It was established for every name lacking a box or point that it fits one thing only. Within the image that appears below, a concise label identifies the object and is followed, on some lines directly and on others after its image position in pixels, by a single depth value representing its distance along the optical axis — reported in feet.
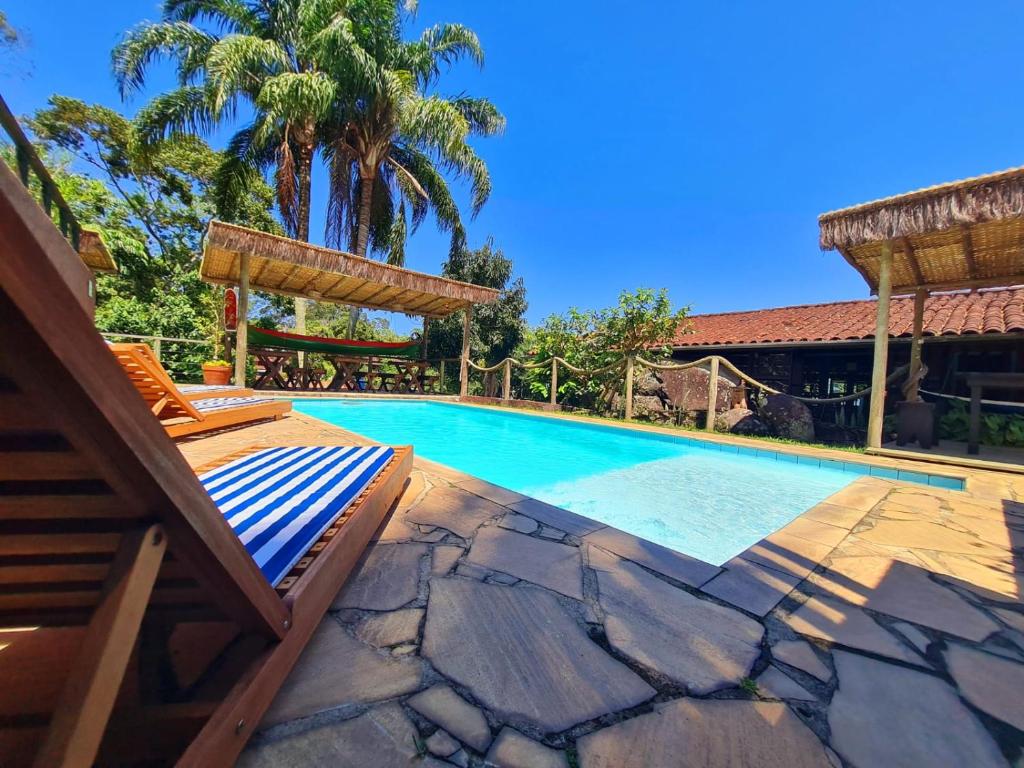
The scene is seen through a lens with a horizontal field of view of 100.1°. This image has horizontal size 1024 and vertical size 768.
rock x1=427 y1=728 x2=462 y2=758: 3.05
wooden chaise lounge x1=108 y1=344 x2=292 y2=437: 11.71
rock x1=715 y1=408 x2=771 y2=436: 22.00
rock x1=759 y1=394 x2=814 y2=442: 20.93
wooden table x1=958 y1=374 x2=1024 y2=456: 14.44
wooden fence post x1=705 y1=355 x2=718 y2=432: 21.79
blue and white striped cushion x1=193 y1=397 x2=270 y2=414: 14.65
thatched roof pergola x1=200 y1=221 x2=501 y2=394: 23.75
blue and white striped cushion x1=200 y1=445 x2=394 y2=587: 4.36
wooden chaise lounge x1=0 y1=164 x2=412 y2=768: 1.52
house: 24.52
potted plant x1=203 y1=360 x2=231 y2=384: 22.88
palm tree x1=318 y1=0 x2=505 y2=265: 33.27
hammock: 31.71
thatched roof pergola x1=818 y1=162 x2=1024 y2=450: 12.60
